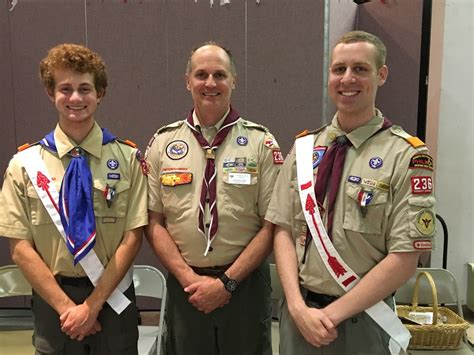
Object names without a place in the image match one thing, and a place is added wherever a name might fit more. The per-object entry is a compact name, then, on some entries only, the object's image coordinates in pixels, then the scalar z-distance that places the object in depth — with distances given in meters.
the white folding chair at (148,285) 2.43
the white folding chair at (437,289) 2.57
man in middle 1.90
